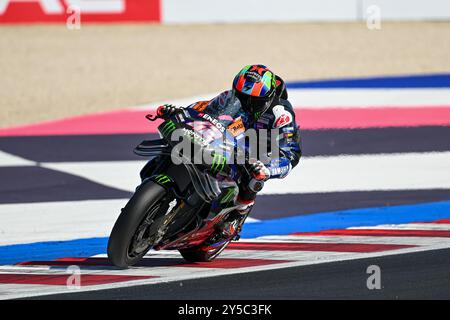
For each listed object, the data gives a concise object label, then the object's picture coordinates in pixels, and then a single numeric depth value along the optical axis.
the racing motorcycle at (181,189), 14.33
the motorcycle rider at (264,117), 15.54
